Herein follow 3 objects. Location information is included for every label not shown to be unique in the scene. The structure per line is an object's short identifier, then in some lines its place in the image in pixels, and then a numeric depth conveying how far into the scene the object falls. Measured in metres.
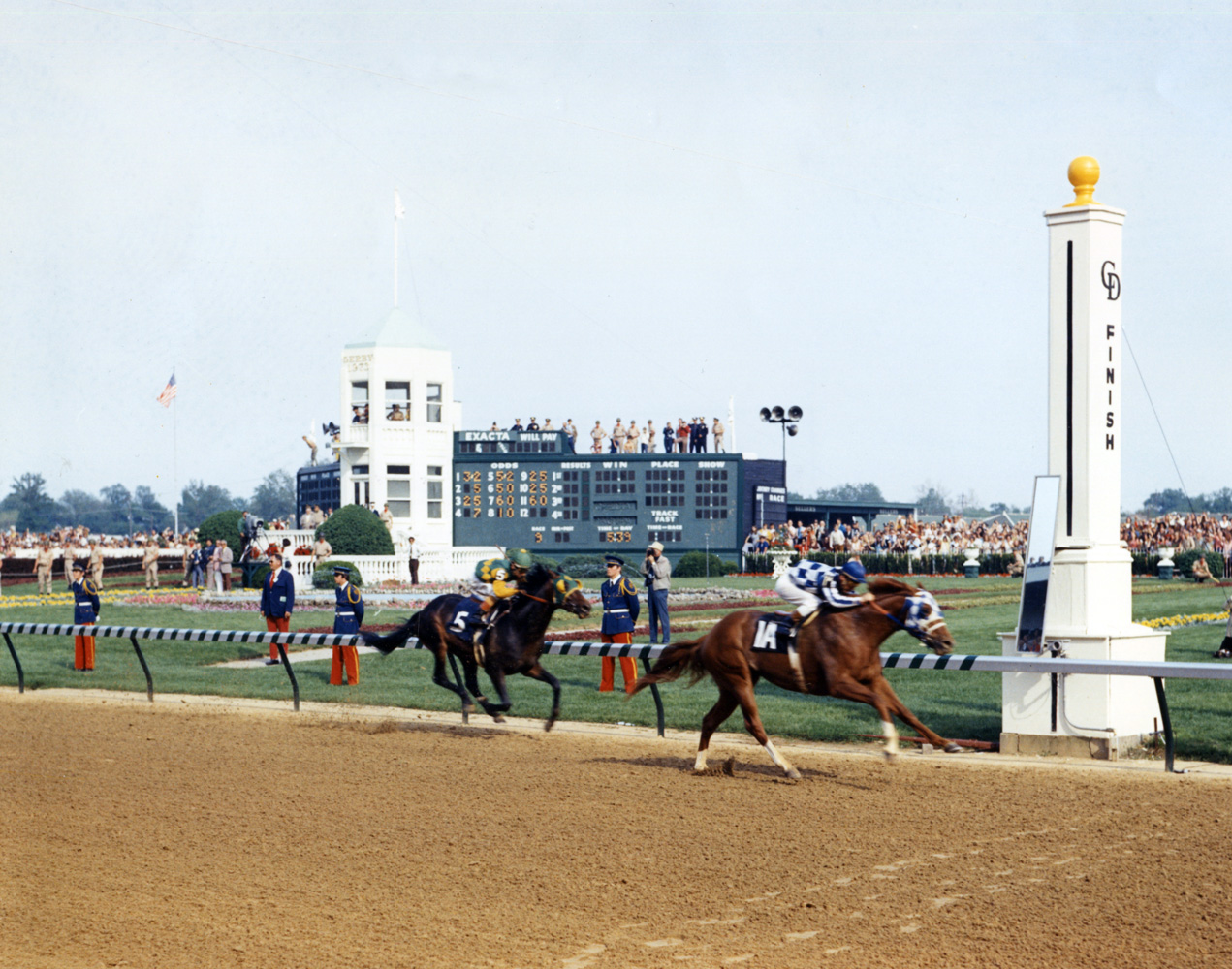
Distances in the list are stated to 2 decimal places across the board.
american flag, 38.28
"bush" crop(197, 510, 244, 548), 38.41
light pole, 48.62
